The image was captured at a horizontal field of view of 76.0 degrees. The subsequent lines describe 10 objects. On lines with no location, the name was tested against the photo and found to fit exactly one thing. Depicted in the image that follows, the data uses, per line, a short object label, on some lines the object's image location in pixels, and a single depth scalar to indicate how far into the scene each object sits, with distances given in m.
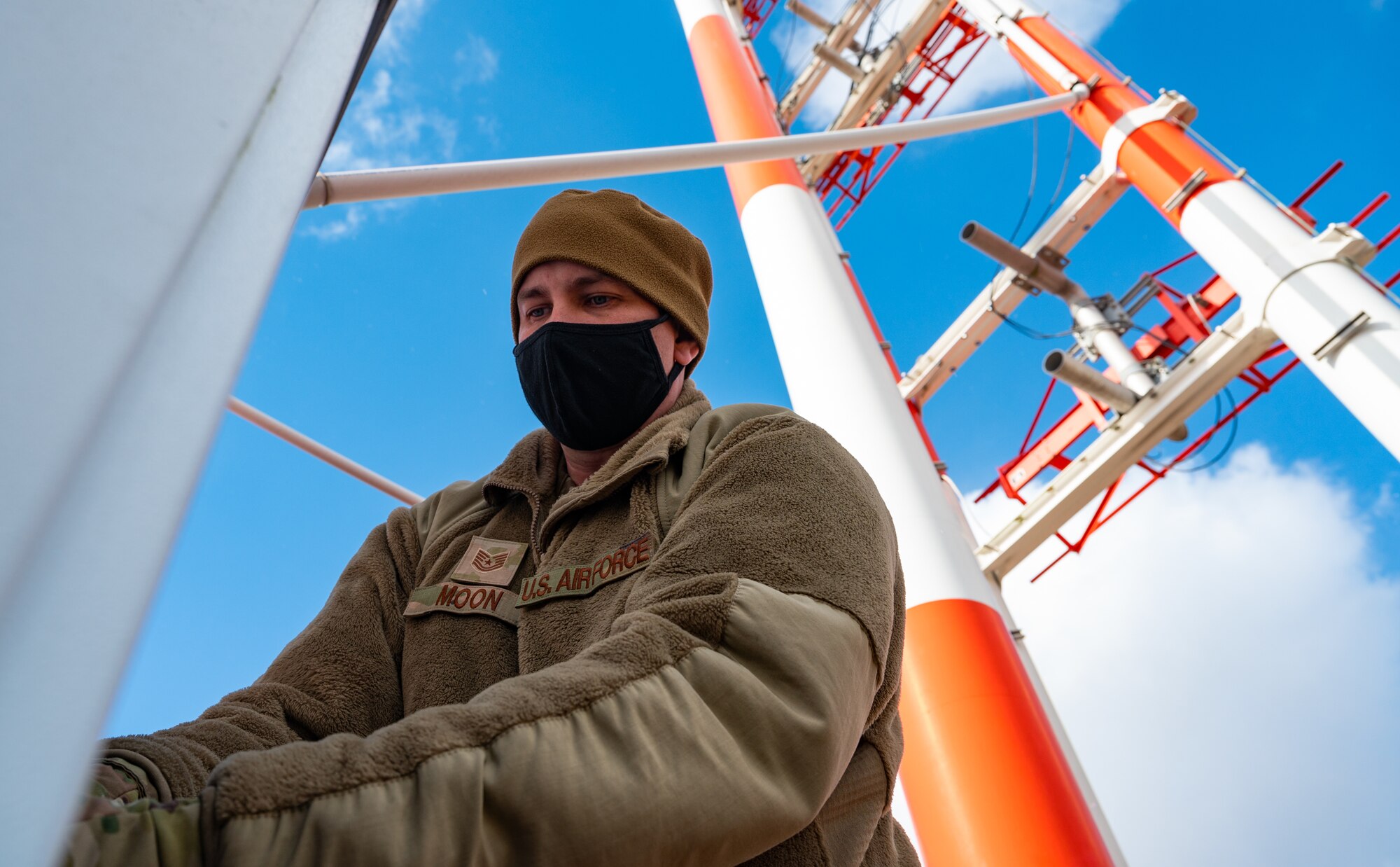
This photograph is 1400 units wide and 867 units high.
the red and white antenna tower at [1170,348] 6.55
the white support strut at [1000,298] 6.52
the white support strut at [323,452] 2.60
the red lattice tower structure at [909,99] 8.30
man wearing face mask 0.62
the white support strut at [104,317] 0.30
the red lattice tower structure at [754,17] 9.50
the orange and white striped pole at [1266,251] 3.48
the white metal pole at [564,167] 1.26
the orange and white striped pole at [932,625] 2.68
